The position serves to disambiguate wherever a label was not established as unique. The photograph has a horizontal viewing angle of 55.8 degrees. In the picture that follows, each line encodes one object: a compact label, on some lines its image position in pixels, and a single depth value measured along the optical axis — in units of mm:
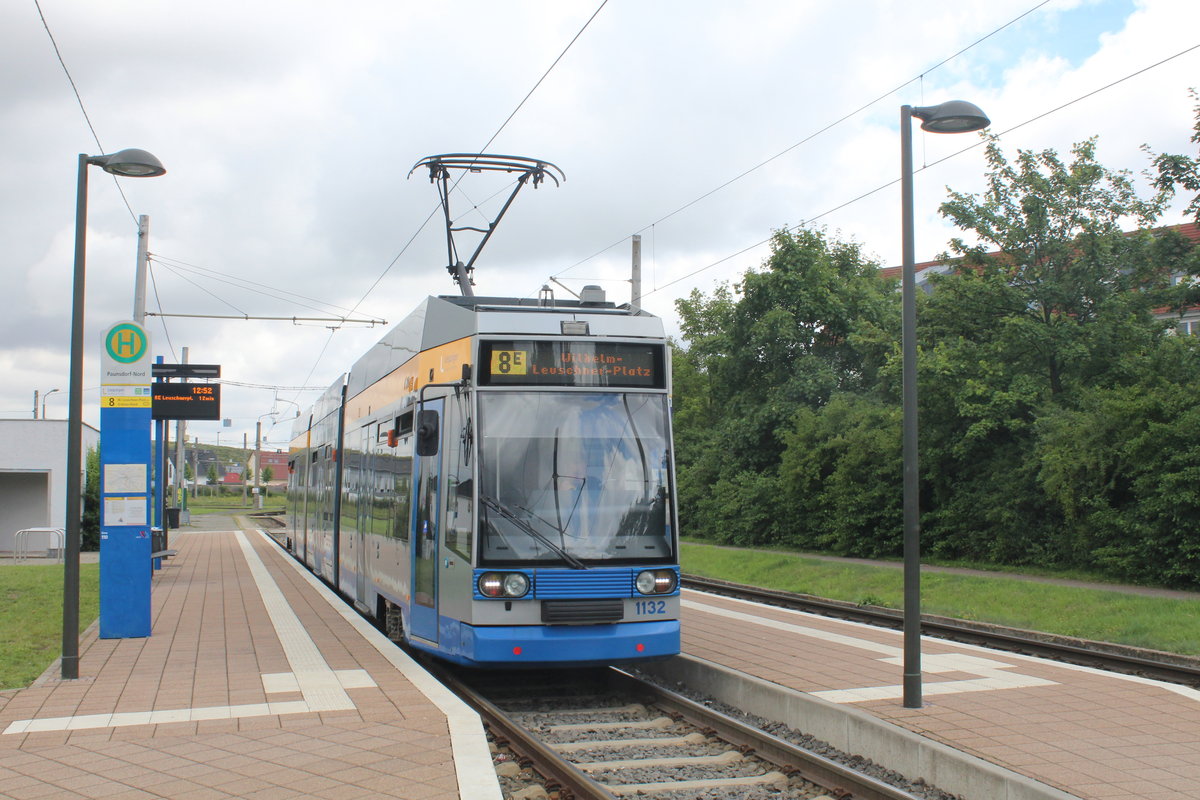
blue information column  12031
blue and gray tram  8789
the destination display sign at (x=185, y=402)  23828
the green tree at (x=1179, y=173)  19453
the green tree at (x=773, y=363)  34312
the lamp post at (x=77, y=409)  9516
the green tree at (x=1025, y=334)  22812
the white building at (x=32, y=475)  33562
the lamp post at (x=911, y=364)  8016
